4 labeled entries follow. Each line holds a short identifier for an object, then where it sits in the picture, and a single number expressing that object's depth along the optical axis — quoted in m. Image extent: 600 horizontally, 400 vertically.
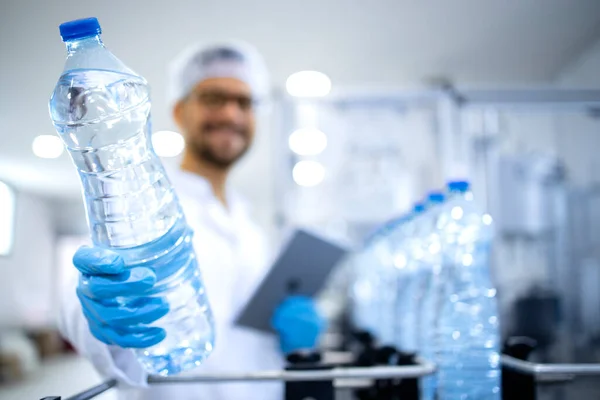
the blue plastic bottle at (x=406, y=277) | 1.17
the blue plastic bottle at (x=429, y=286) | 1.02
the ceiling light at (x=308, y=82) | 2.99
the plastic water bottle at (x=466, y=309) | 0.94
